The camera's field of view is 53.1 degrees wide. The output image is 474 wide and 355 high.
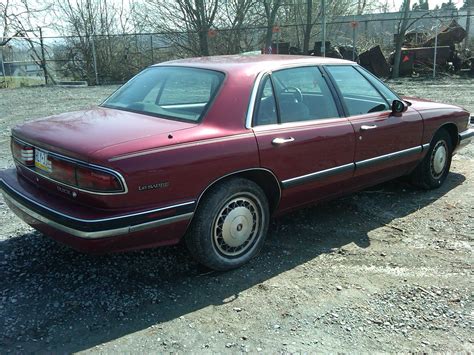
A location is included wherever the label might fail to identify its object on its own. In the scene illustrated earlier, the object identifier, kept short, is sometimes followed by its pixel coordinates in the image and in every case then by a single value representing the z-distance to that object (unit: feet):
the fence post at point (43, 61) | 67.67
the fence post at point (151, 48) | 69.97
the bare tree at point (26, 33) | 68.13
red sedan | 9.78
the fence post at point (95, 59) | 66.18
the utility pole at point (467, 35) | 63.21
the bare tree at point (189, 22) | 70.79
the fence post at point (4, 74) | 66.06
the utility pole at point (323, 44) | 54.49
